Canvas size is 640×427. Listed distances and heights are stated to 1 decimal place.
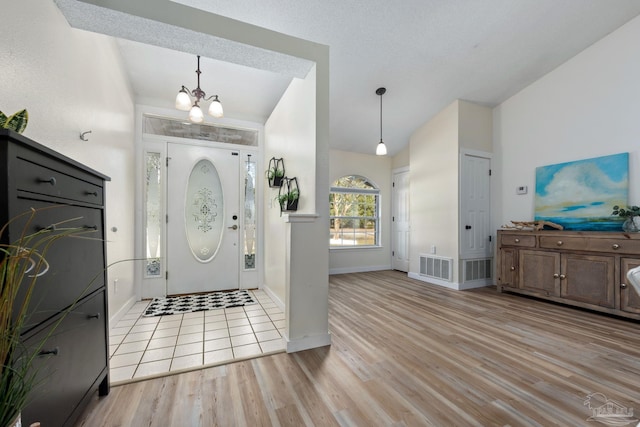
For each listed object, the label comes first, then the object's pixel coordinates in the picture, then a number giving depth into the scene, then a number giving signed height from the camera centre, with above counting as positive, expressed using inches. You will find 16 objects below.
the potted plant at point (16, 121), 38.2 +13.5
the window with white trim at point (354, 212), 213.9 +1.3
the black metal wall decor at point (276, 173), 130.7 +20.0
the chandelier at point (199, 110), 108.1 +41.8
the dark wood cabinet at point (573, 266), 110.2 -25.0
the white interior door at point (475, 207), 165.0 +4.5
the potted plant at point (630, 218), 115.3 -1.7
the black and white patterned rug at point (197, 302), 121.4 -43.4
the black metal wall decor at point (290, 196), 107.6 +7.2
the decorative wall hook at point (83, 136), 80.4 +23.5
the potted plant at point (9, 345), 25.0 -12.8
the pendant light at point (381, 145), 146.8 +37.9
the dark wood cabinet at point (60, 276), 34.2 -10.5
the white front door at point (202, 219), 144.4 -2.7
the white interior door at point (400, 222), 216.8 -6.6
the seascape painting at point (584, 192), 125.4 +11.1
